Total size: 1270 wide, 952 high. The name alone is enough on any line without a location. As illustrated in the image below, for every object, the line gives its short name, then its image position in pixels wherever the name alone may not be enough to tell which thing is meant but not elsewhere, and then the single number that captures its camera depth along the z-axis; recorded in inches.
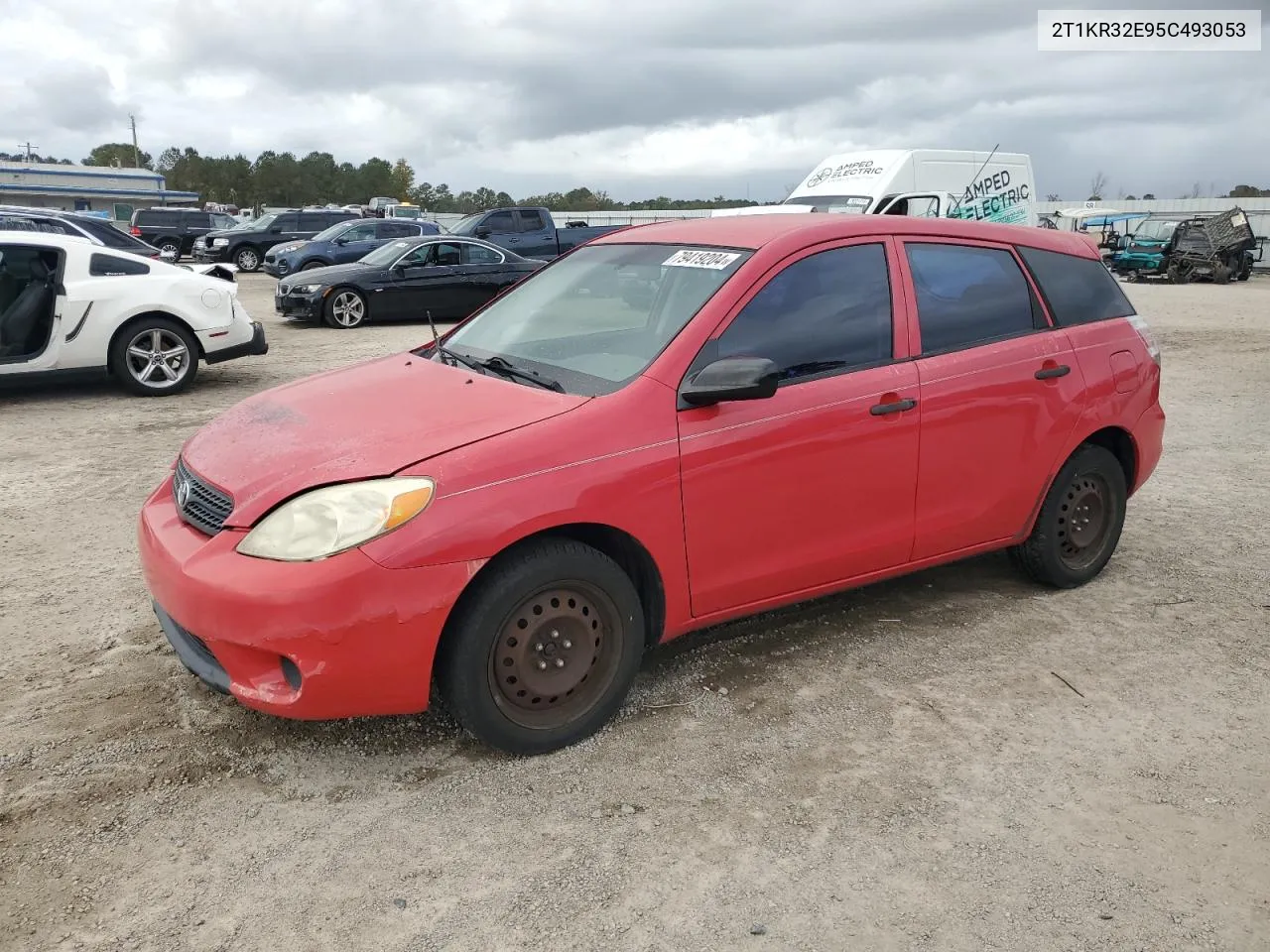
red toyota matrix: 114.7
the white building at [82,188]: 2765.7
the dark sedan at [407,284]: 594.2
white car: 337.7
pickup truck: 833.5
